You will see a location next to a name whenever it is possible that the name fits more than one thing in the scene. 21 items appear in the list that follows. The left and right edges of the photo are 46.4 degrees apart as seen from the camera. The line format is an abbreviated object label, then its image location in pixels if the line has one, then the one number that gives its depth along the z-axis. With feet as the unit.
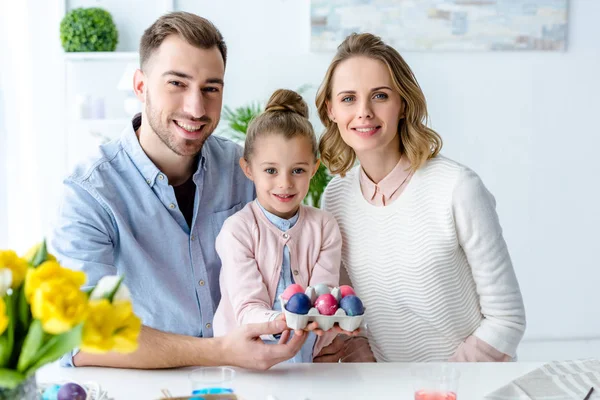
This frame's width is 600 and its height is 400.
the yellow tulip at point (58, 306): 3.09
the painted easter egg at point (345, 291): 5.62
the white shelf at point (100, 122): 13.80
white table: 5.20
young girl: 6.64
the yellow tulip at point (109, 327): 3.23
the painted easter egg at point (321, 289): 5.59
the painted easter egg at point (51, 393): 4.42
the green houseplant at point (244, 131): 13.21
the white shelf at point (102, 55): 13.46
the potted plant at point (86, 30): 13.47
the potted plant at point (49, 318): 3.14
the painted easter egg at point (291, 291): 5.56
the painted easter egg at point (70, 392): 4.38
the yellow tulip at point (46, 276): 3.25
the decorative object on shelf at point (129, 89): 13.61
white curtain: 13.97
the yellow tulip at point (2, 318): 3.11
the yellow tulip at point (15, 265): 3.42
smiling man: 6.65
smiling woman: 6.70
